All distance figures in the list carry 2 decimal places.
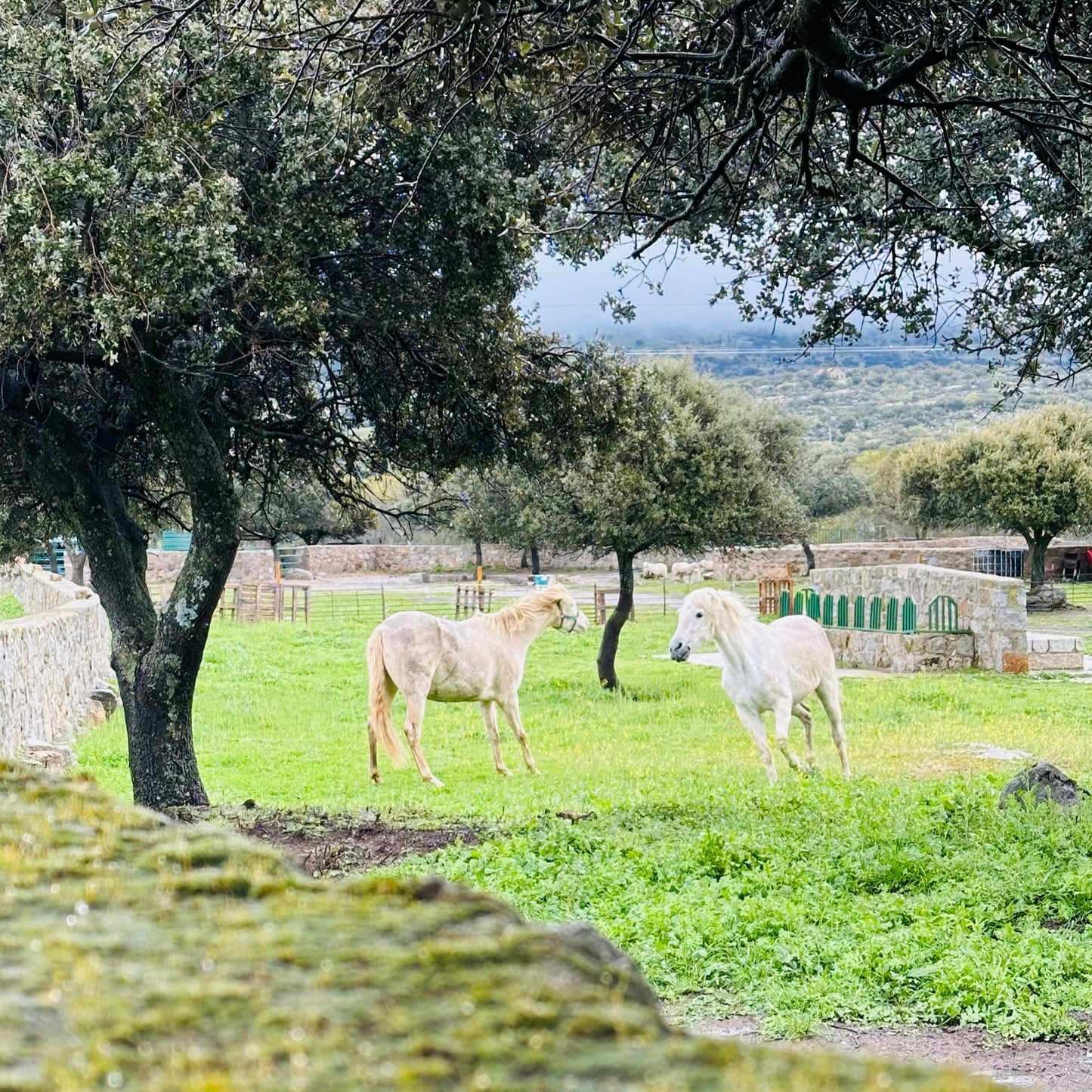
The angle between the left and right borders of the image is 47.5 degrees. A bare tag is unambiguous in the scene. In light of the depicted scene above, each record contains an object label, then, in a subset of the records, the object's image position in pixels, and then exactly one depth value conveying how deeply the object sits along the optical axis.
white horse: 13.24
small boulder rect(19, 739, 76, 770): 12.28
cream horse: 14.48
